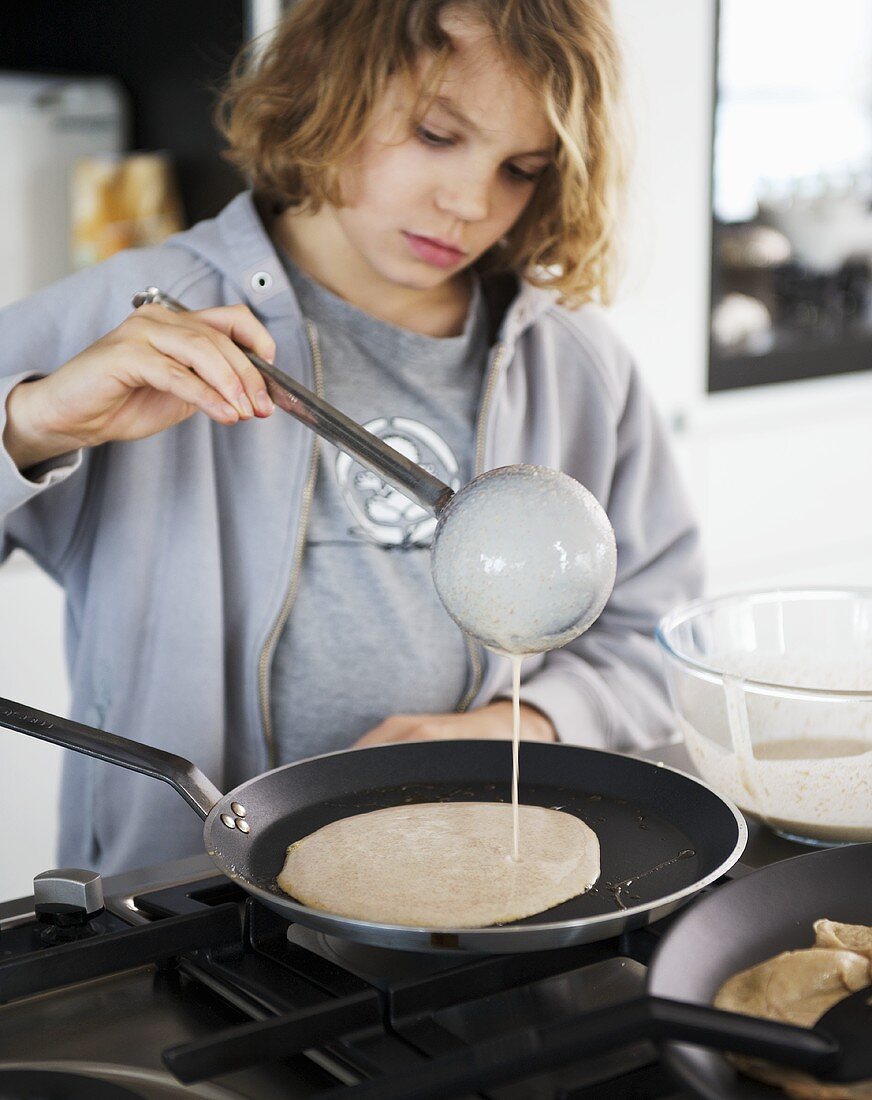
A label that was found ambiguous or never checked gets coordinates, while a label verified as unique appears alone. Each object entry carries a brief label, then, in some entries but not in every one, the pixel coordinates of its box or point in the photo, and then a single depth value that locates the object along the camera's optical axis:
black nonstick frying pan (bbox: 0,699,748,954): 0.64
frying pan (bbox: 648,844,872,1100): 0.55
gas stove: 0.56
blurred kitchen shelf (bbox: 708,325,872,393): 2.78
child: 1.11
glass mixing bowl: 0.84
